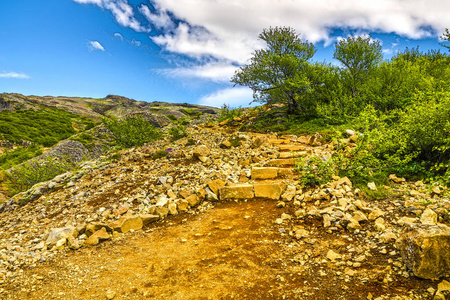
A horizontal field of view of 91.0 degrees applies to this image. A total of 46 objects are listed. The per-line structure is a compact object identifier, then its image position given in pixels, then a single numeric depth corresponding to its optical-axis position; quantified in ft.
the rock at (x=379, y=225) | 16.62
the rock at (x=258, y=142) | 43.37
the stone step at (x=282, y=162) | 34.30
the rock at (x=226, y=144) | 43.86
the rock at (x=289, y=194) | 24.35
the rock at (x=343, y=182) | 23.46
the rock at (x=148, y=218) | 24.54
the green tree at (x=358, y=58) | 73.61
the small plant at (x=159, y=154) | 42.32
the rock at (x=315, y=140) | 42.56
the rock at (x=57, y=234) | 22.07
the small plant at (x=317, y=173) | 24.85
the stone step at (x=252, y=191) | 26.08
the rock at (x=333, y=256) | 14.97
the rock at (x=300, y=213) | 21.07
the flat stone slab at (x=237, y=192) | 27.46
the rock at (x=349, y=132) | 41.71
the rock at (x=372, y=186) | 22.55
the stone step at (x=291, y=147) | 39.56
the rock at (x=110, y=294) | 13.93
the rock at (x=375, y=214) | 18.11
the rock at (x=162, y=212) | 25.73
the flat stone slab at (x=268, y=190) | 25.98
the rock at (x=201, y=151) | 38.60
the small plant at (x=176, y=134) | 55.26
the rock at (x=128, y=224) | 23.35
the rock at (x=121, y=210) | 26.78
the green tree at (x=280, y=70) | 68.80
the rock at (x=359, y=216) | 18.13
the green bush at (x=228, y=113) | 76.98
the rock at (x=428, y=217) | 15.68
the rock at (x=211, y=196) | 27.84
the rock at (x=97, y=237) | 21.43
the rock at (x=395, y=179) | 24.30
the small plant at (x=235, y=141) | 44.32
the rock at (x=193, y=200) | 27.20
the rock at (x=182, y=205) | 26.66
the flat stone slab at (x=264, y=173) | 30.73
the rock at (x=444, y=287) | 10.64
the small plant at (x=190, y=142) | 47.17
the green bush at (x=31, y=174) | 50.67
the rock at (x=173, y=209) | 26.10
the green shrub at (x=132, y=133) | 59.82
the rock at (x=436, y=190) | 19.04
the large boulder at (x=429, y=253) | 11.62
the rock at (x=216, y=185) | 28.78
